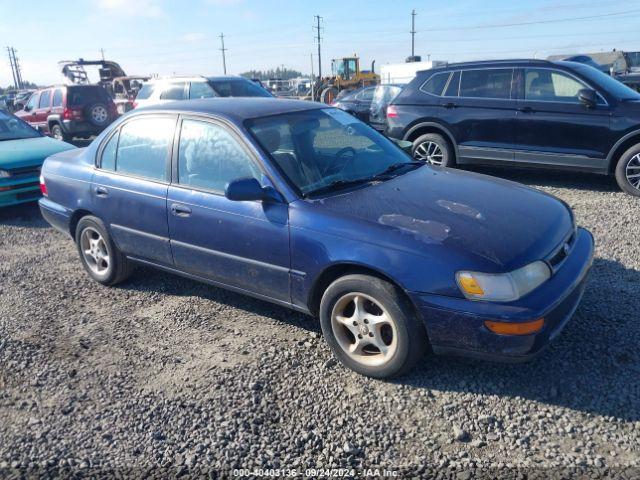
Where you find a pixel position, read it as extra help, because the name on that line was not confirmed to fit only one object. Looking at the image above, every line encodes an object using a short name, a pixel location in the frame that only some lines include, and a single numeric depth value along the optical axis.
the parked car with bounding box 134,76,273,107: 11.34
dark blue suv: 6.83
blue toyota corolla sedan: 2.86
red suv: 14.66
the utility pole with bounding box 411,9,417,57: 71.25
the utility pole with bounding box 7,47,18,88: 76.43
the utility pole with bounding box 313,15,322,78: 58.83
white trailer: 33.62
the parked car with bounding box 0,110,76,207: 7.29
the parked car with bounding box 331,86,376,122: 16.10
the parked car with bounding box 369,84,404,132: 11.91
